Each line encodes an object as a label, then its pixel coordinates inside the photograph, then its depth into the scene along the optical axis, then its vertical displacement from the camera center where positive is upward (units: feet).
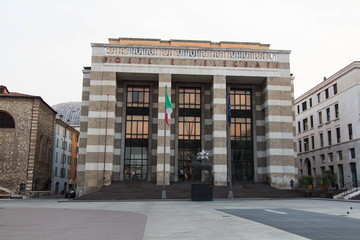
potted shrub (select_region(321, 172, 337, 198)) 135.33 -1.72
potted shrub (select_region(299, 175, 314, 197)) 136.38 -2.65
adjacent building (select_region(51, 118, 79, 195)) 202.08 +7.95
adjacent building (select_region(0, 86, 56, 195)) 145.69 +12.48
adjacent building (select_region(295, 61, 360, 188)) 152.15 +24.12
